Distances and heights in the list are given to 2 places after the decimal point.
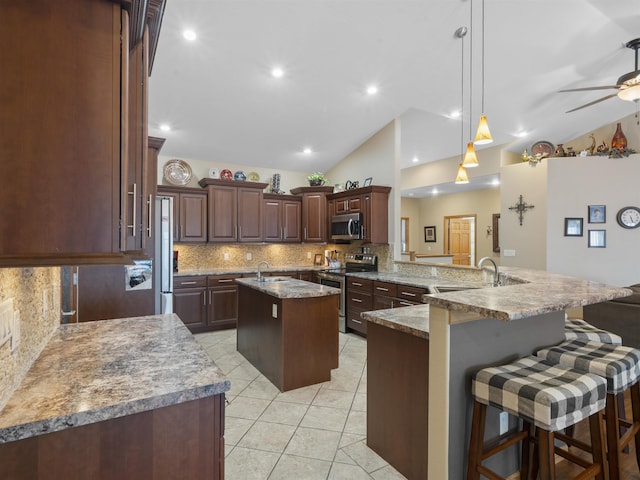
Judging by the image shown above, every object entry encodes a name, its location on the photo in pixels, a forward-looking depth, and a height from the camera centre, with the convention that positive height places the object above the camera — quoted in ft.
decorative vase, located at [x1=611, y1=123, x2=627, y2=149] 16.38 +5.07
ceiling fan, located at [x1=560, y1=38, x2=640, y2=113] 10.17 +4.95
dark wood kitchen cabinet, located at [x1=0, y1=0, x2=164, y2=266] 2.42 +0.84
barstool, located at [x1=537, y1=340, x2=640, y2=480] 4.97 -2.04
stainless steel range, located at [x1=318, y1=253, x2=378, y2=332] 16.37 -1.70
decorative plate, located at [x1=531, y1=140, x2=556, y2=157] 18.20 +5.16
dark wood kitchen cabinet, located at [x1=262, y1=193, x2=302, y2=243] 18.66 +1.25
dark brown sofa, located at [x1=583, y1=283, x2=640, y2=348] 11.57 -2.84
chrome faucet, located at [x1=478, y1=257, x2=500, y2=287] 7.41 -0.93
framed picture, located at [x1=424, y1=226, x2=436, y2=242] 31.34 +0.55
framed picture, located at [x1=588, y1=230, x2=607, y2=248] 17.03 +0.07
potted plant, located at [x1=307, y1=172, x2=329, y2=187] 19.81 +3.60
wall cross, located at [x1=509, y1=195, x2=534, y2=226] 18.80 +1.91
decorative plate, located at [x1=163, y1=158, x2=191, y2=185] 16.93 +3.52
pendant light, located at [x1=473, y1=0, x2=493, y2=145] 9.14 +3.00
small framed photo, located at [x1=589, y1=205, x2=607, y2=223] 17.02 +1.42
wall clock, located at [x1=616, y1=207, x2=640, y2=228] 16.31 +1.18
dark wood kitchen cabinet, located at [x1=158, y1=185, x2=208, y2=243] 16.08 +1.29
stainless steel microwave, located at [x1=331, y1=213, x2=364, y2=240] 16.96 +0.69
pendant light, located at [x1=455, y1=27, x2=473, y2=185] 10.79 +6.22
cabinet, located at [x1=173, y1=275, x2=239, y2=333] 15.31 -3.03
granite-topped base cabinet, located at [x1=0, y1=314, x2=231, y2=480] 2.80 -1.69
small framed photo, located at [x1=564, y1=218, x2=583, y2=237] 17.46 +0.71
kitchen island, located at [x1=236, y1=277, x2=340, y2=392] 9.80 -2.97
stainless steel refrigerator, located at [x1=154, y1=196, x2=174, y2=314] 12.69 -0.65
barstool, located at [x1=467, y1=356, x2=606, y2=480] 4.16 -2.18
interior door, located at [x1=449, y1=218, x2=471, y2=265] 29.17 -0.02
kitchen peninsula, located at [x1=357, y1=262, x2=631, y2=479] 4.87 -1.99
